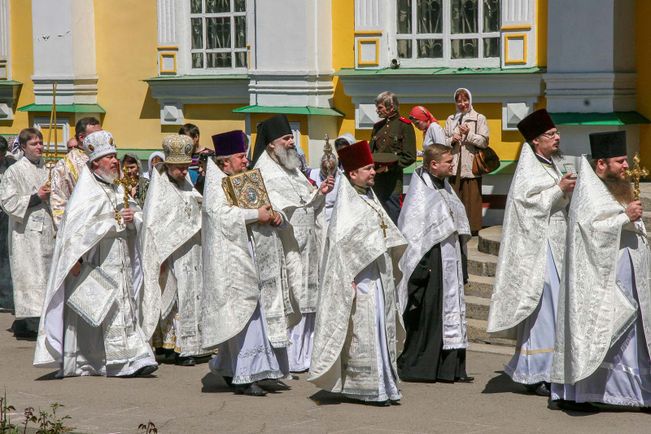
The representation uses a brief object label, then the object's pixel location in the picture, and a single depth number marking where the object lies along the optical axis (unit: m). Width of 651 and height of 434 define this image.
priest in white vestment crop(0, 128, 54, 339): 13.45
